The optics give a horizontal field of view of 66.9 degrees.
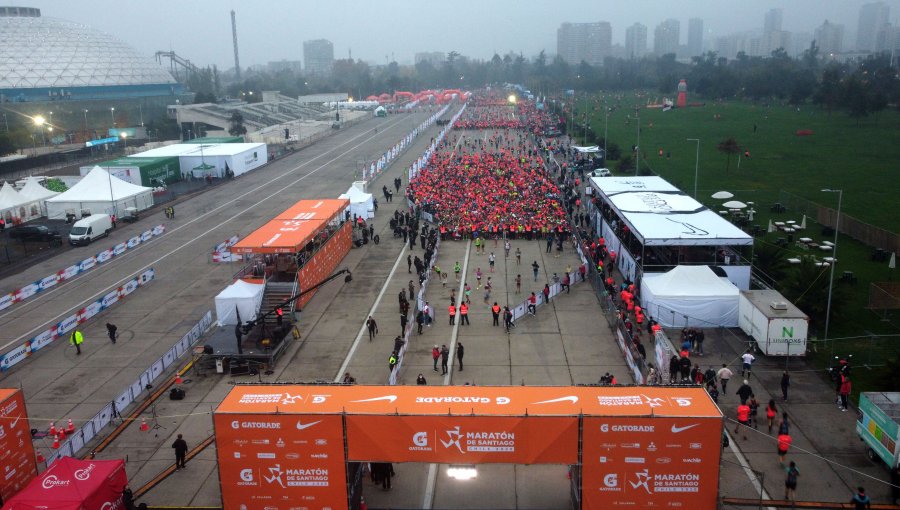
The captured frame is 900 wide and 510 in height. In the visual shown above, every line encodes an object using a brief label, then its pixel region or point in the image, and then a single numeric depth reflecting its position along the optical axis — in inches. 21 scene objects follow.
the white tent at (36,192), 1957.3
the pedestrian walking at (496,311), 1013.8
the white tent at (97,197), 1925.4
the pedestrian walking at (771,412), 684.1
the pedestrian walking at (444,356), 845.2
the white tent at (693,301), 983.6
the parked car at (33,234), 1690.5
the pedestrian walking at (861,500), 536.7
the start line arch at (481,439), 495.5
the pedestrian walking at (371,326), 970.1
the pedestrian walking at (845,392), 730.8
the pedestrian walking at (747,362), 812.0
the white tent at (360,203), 1772.9
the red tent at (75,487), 499.2
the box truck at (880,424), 593.0
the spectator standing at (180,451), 645.9
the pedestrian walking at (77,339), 968.9
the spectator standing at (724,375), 779.4
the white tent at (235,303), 1014.4
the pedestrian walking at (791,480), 563.2
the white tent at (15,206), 1856.9
